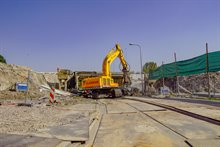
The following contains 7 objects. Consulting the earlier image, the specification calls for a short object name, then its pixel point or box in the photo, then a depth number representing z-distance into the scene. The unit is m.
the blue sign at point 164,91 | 18.82
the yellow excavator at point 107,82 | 18.98
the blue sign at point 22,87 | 12.96
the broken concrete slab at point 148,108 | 9.26
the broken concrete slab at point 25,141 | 3.74
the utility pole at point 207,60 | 13.41
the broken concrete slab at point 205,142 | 3.71
